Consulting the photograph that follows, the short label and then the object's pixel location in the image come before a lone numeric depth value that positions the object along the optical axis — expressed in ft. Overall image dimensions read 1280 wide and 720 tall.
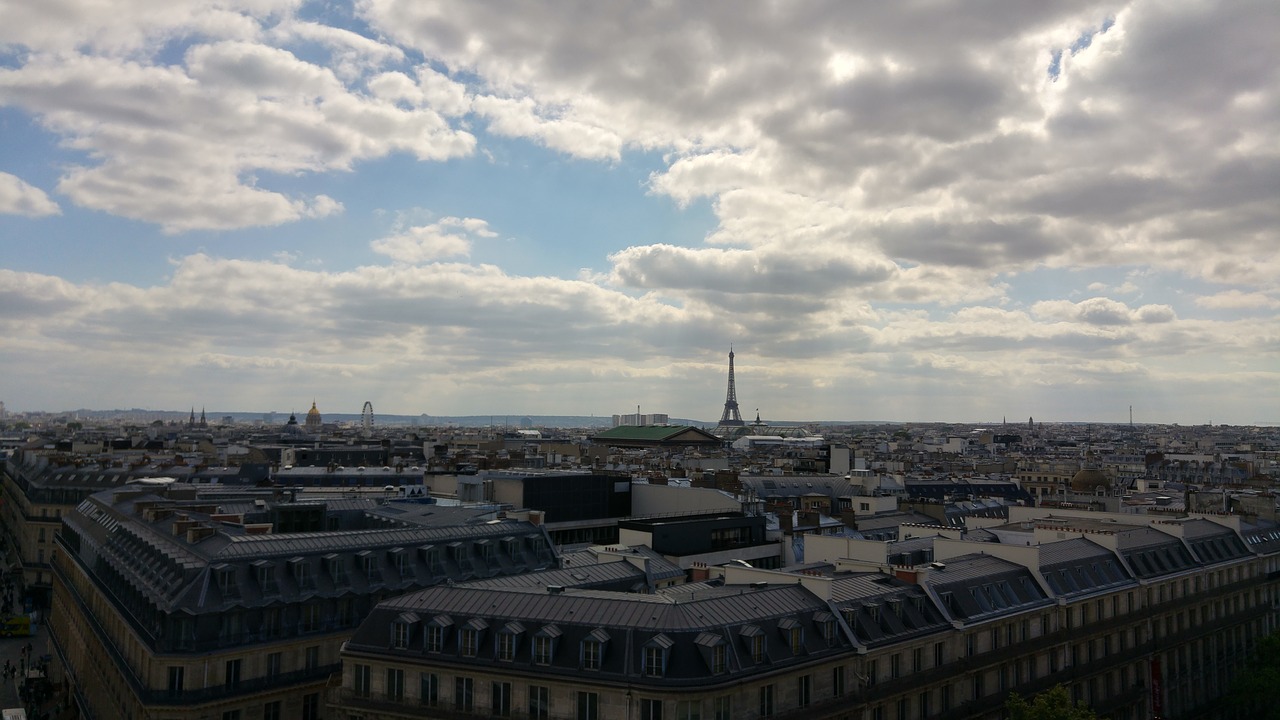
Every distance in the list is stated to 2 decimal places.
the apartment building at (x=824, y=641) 116.88
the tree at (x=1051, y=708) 128.06
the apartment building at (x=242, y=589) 140.56
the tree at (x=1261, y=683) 180.04
